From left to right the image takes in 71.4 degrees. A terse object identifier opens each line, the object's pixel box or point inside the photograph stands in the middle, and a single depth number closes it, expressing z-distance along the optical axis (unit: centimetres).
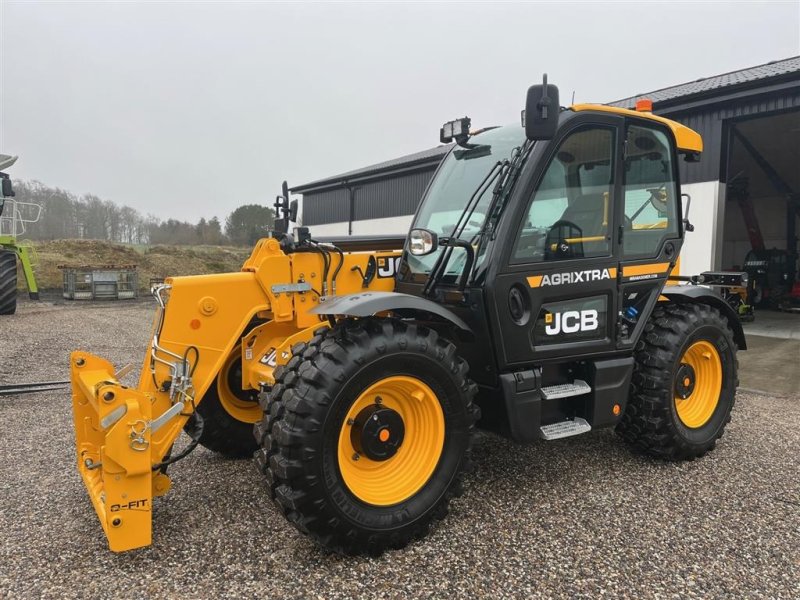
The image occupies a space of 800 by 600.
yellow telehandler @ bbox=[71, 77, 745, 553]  271
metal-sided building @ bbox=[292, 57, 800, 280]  1048
